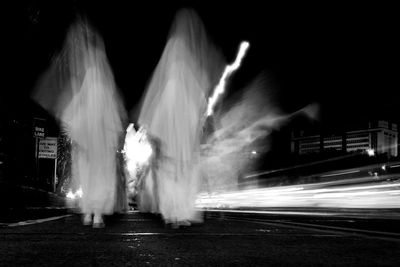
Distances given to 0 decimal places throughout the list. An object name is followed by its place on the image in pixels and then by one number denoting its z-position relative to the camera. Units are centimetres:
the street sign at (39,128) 2409
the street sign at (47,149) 2938
